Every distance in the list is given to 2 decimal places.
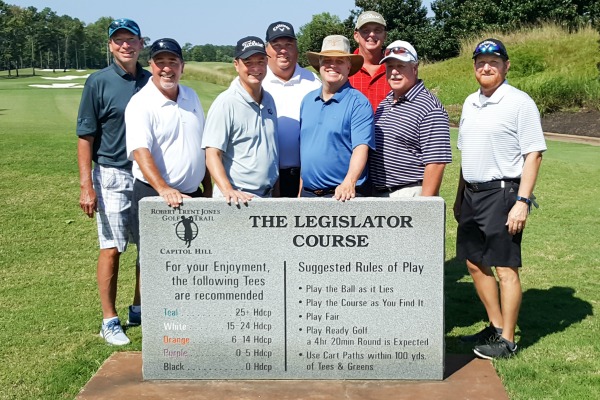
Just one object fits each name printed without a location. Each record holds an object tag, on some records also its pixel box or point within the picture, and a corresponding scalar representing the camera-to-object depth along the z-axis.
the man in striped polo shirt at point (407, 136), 4.66
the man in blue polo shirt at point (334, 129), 4.54
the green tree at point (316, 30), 68.00
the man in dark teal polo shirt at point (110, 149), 5.14
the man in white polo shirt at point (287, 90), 5.09
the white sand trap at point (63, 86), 38.34
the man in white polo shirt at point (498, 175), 4.62
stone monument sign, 4.39
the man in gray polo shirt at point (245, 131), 4.56
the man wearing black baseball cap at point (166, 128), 4.71
